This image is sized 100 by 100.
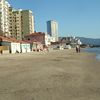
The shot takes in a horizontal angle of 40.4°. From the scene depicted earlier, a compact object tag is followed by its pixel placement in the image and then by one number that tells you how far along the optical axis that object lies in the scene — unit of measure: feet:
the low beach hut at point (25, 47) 126.80
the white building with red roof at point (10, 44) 105.91
